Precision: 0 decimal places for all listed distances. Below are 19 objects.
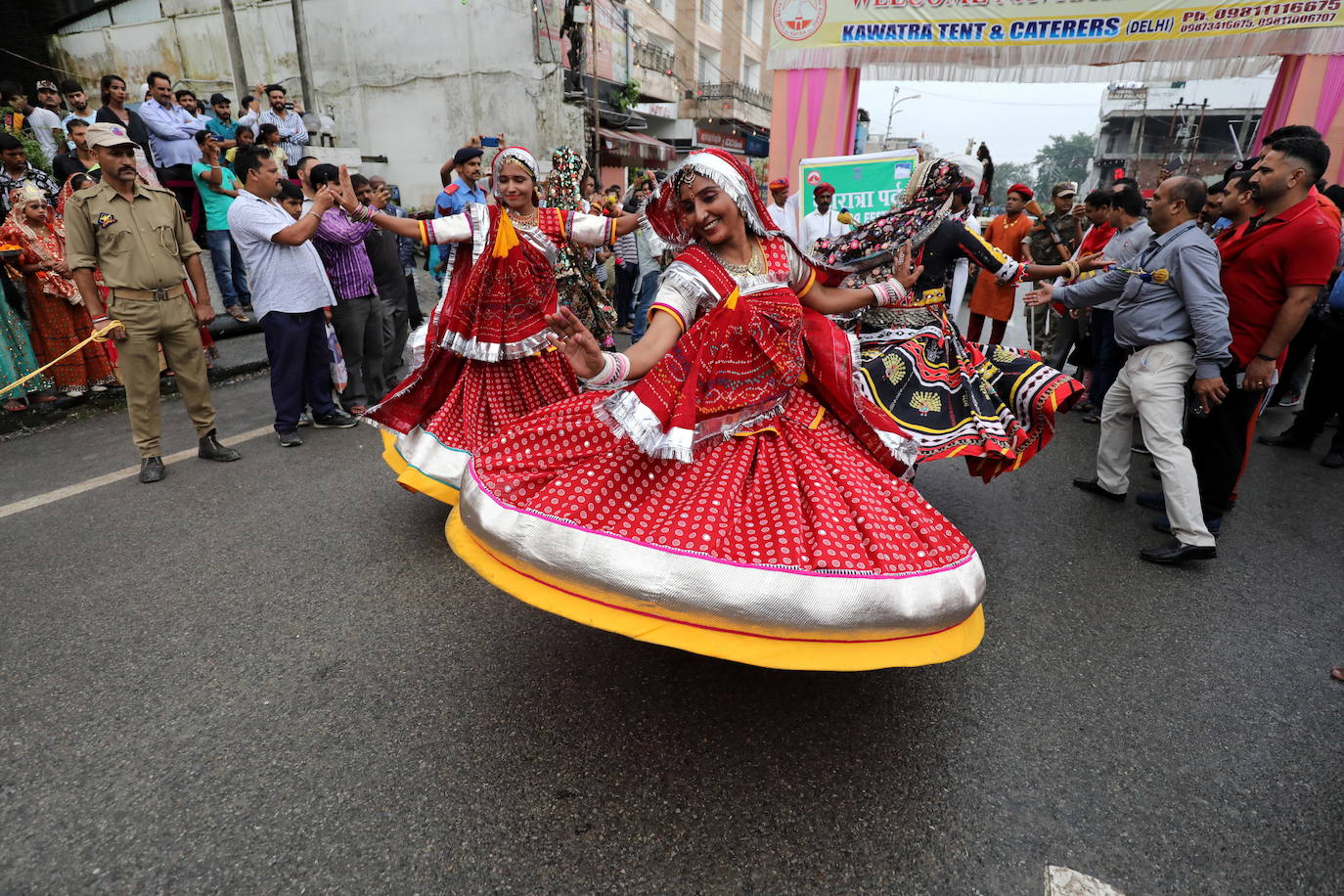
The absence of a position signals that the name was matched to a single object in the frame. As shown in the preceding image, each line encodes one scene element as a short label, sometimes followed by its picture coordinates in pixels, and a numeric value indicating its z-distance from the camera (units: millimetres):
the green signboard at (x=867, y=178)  7797
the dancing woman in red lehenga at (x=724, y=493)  1766
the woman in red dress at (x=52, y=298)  5262
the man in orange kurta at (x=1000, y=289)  7012
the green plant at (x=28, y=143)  7660
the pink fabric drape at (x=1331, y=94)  7395
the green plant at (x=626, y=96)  20812
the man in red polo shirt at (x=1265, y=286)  3188
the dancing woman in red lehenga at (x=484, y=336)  3414
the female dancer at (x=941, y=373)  3002
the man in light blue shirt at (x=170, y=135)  7859
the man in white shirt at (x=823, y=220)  8047
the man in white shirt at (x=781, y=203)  9219
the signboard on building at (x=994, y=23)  7512
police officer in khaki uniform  3932
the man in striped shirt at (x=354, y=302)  4953
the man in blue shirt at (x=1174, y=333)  3309
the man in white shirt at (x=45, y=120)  7863
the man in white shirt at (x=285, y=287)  4410
